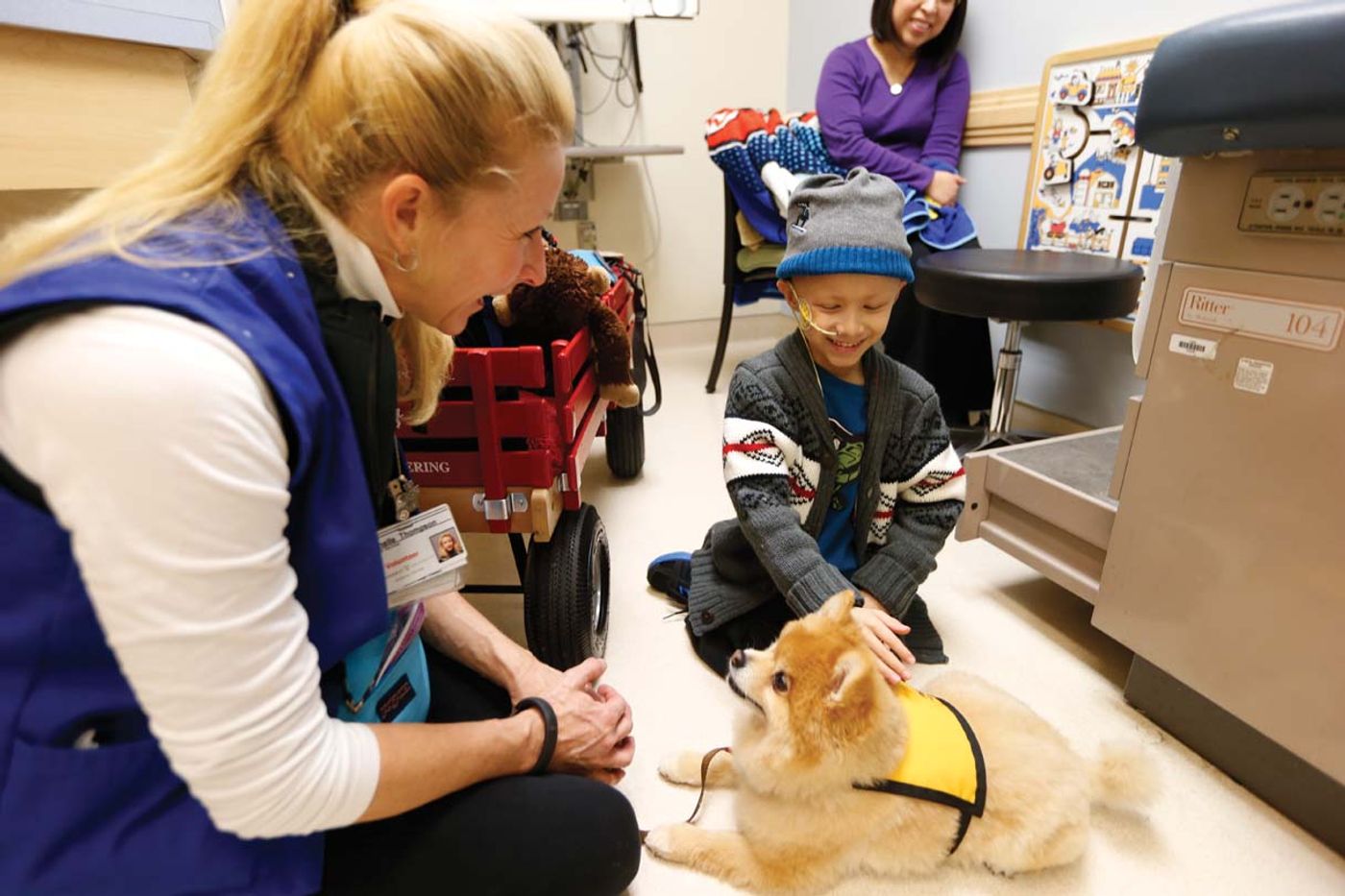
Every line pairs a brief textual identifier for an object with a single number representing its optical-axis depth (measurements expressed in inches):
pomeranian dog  29.5
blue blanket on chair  80.0
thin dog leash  37.1
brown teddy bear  43.6
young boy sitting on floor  38.2
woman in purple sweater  81.5
